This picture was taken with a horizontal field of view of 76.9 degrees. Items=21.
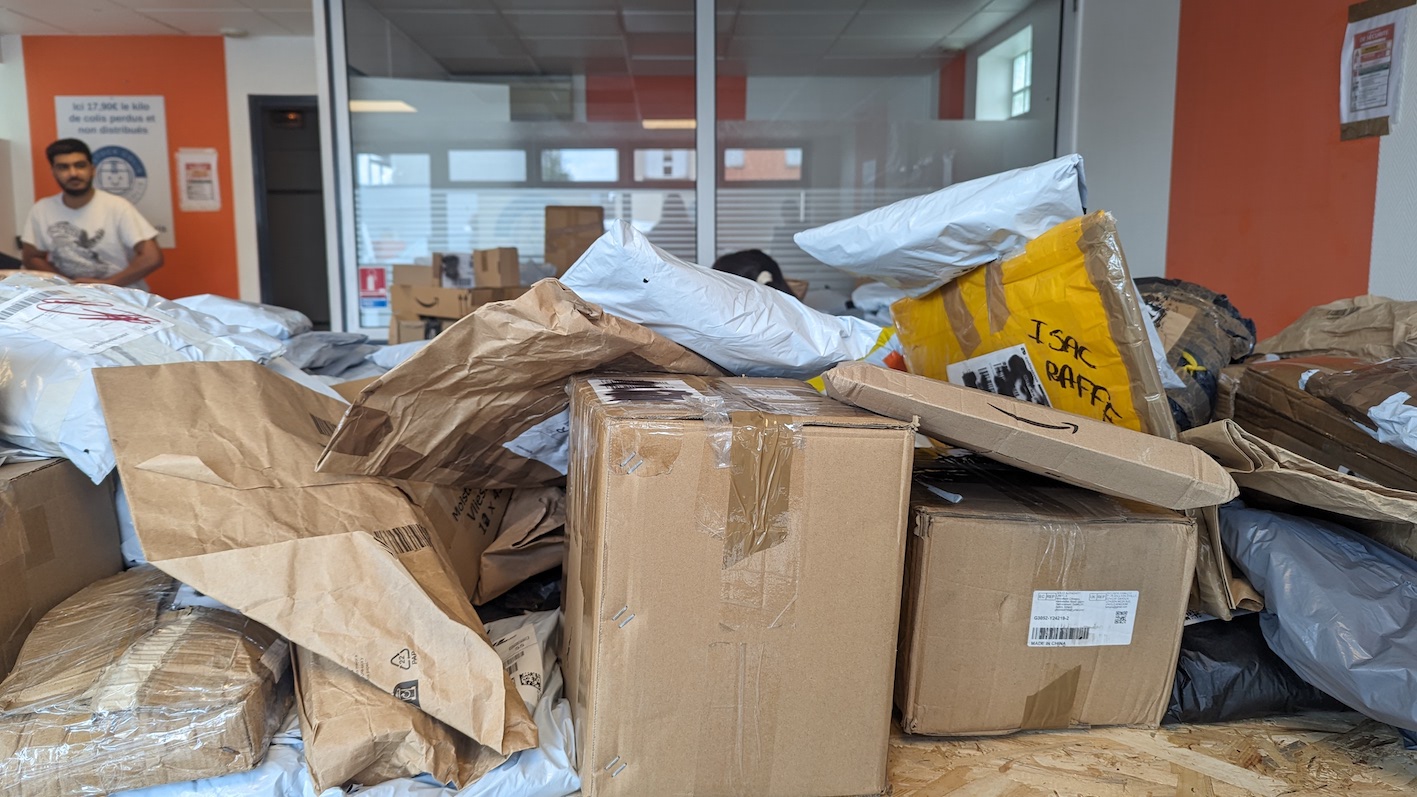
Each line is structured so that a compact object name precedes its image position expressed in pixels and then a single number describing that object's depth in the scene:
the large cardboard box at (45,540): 1.02
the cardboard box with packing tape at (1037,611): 1.04
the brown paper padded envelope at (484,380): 1.03
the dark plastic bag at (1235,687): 1.14
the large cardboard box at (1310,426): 1.11
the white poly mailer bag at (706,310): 1.15
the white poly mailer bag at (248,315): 1.56
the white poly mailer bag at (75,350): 1.09
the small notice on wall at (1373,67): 2.02
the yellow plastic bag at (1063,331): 1.04
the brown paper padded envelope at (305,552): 0.93
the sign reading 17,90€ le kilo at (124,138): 5.38
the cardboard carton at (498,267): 3.34
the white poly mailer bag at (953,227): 1.14
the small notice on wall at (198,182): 5.44
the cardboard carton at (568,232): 3.47
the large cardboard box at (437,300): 3.13
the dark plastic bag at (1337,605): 0.99
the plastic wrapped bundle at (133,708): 0.89
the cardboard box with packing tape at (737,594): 0.86
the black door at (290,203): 5.50
